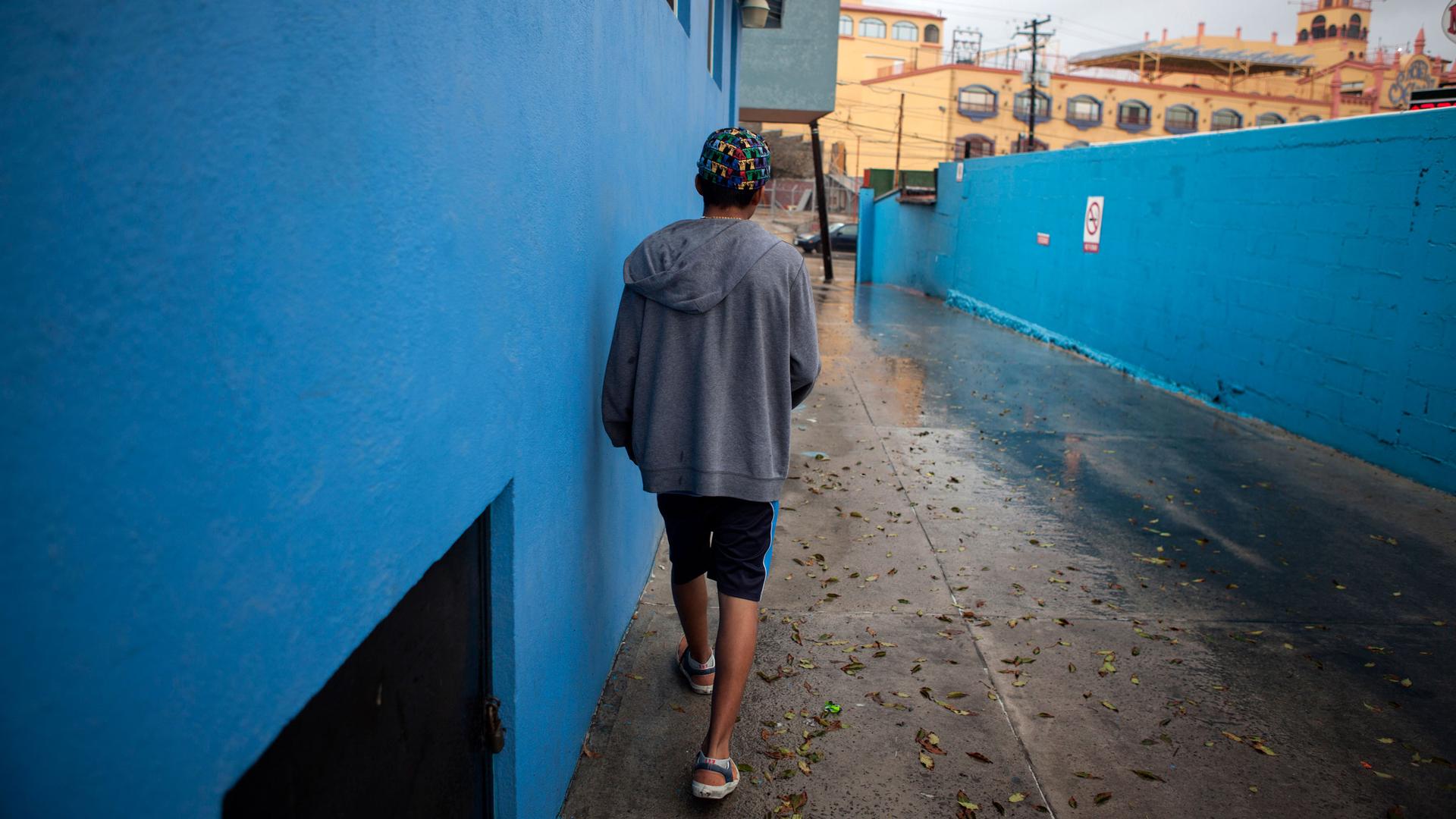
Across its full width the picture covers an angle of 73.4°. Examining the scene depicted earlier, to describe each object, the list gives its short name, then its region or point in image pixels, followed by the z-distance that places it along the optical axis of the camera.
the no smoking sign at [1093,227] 12.73
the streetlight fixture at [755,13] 10.16
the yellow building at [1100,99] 53.19
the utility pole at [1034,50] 43.94
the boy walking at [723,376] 2.83
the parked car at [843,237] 37.91
